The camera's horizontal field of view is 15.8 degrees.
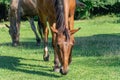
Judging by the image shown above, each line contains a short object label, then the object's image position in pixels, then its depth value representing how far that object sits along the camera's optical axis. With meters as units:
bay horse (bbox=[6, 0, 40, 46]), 16.13
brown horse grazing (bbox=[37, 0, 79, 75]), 9.05
